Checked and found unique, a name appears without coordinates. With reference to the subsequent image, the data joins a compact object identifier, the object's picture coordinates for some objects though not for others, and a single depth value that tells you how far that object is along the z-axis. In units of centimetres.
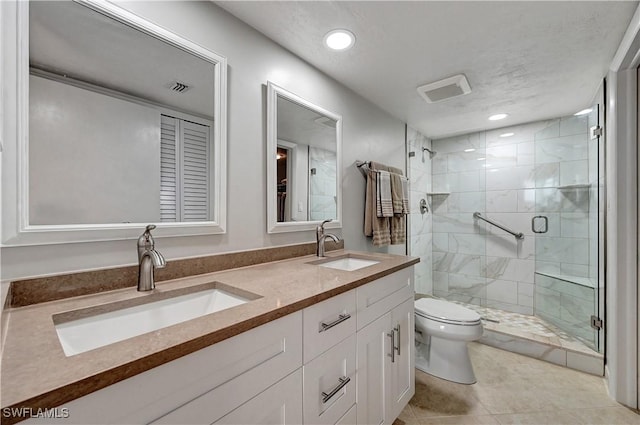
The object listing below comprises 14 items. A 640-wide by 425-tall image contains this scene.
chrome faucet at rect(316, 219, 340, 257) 171
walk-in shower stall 238
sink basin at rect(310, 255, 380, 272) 168
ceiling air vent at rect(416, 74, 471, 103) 194
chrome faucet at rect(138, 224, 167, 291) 95
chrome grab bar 296
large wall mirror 84
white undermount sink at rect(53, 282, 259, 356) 76
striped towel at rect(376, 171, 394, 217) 219
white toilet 186
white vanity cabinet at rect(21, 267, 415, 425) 55
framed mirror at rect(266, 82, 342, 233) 151
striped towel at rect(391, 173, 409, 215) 236
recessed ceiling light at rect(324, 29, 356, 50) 146
